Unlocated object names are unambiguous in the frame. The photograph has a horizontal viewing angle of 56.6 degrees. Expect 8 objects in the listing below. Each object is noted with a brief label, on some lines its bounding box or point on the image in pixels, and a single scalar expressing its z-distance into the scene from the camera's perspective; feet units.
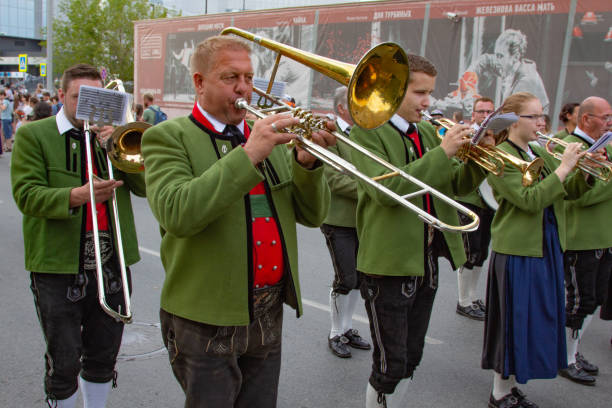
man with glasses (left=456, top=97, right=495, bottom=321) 17.52
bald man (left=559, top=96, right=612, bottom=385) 13.25
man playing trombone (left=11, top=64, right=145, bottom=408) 8.82
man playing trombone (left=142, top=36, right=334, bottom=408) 6.30
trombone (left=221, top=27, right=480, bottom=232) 6.91
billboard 34.50
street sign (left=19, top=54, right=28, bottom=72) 76.33
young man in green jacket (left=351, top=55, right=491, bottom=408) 9.29
